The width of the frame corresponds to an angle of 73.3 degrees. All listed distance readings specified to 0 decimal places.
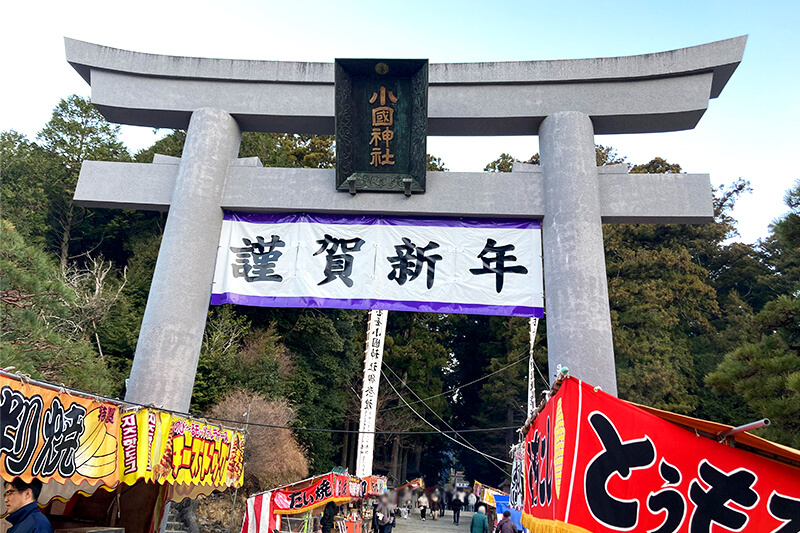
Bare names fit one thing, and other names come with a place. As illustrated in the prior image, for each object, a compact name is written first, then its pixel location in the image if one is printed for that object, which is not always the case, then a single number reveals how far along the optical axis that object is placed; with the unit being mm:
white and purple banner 8422
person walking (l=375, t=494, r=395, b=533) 15288
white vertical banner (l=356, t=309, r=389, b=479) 18875
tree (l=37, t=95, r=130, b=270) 23531
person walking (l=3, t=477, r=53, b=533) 3725
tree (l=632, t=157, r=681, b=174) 30281
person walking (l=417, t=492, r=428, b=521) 29184
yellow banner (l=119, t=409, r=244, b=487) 5801
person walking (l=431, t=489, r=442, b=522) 28759
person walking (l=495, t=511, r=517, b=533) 9000
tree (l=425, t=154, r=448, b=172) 33434
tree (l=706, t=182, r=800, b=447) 5730
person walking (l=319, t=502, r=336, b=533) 12688
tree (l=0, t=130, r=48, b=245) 21516
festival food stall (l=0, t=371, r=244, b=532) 4316
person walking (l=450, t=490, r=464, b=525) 26281
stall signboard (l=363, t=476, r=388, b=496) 17609
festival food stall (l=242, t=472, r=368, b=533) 9719
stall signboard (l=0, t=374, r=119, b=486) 4156
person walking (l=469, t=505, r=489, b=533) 10352
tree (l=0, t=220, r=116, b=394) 7984
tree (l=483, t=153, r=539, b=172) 31688
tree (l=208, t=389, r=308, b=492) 17289
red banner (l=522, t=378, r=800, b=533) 2730
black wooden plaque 8320
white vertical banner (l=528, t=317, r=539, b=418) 22016
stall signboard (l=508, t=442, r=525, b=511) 7626
